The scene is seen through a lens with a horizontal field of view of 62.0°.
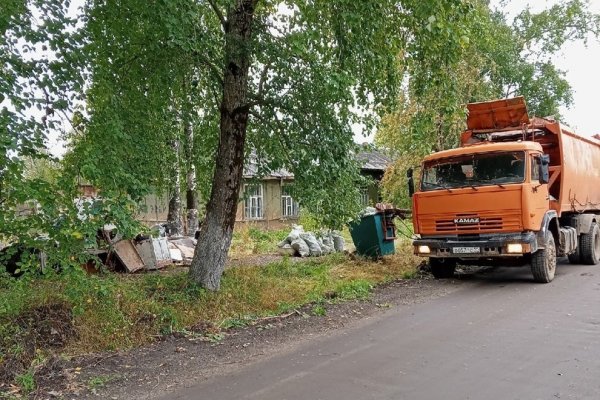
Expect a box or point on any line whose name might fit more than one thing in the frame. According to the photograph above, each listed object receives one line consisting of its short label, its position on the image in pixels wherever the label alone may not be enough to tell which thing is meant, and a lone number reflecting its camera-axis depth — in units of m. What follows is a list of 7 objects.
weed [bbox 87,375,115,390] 4.90
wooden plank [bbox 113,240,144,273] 10.64
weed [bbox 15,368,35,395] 4.77
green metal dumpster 11.89
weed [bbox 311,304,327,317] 7.64
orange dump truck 9.24
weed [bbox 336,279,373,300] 8.79
